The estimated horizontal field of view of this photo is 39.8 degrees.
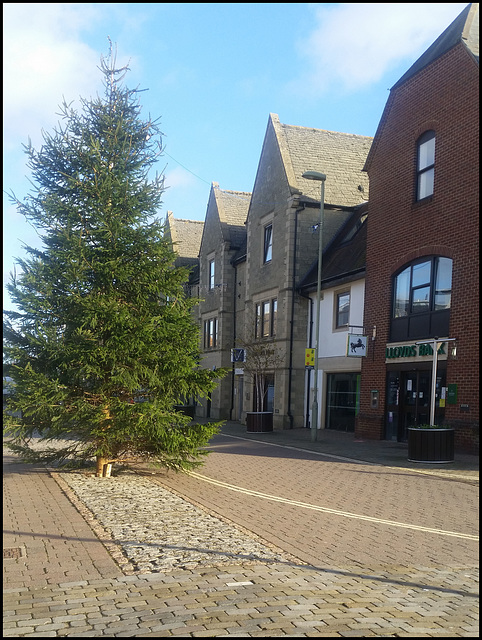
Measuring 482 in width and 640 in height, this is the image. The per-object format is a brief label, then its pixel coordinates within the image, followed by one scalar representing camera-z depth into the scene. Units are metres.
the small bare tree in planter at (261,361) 29.33
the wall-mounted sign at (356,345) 22.14
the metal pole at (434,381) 16.06
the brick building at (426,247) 17.62
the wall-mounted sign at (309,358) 24.05
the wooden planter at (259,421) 26.34
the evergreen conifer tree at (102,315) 11.48
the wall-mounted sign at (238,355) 30.58
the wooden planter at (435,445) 15.48
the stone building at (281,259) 29.17
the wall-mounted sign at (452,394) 17.73
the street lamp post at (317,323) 21.44
